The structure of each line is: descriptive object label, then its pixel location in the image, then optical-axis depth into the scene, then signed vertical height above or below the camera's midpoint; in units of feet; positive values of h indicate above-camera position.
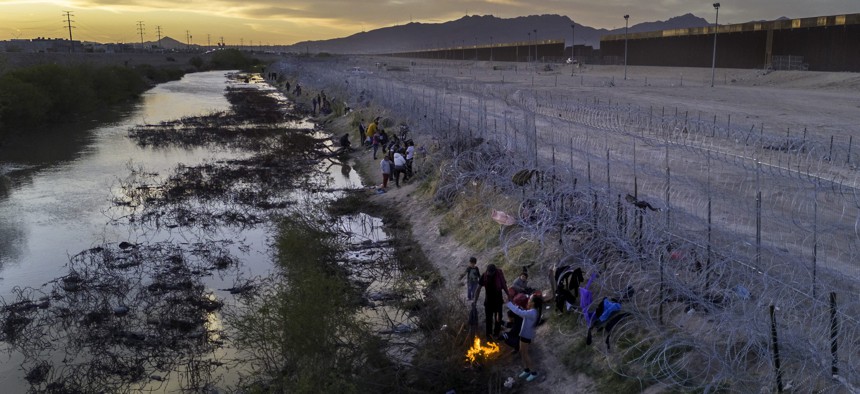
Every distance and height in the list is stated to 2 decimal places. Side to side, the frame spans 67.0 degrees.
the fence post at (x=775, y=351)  19.50 -8.77
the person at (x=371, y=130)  90.84 -8.46
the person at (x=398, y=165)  67.46 -9.81
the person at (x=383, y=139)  82.60 -9.01
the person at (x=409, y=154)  67.72 -8.87
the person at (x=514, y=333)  29.50 -11.97
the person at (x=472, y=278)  33.76 -10.74
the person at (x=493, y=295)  31.01 -10.64
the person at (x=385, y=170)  68.85 -10.53
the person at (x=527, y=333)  28.17 -11.41
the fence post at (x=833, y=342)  18.98 -8.32
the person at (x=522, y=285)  31.04 -10.30
